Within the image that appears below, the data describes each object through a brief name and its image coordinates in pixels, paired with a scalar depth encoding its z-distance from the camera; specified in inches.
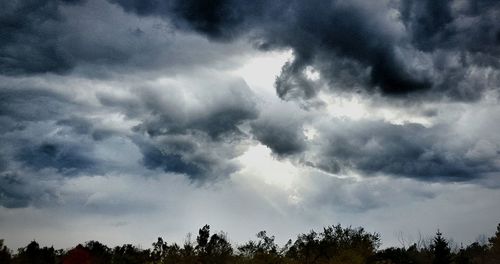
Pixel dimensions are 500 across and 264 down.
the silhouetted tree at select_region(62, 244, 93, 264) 3580.2
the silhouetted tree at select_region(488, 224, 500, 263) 3445.4
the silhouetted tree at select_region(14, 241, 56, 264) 3750.2
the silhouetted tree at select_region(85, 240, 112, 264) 4050.2
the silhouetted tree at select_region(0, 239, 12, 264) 3122.0
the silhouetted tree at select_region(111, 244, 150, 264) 2728.8
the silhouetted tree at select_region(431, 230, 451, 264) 2802.7
